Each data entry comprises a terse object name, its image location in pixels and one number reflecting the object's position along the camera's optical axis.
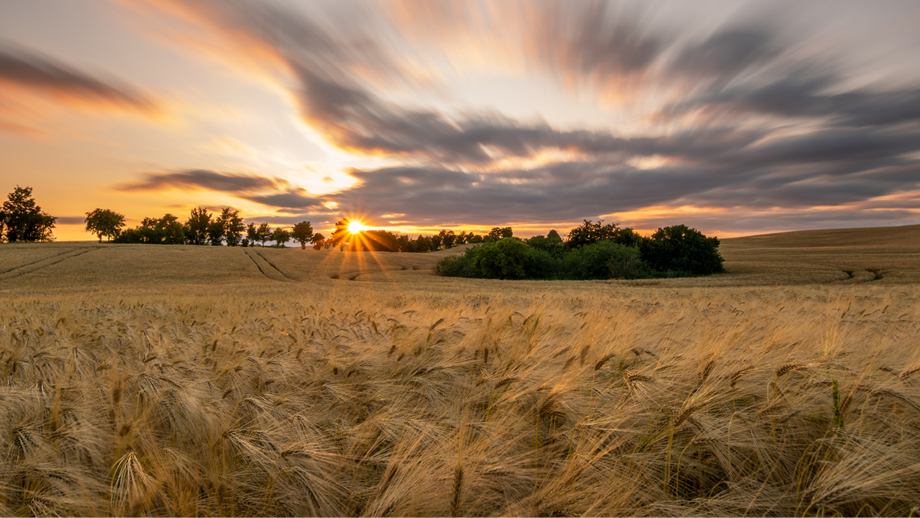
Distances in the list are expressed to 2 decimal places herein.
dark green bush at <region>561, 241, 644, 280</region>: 52.84
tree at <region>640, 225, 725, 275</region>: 55.28
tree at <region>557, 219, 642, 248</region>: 68.88
